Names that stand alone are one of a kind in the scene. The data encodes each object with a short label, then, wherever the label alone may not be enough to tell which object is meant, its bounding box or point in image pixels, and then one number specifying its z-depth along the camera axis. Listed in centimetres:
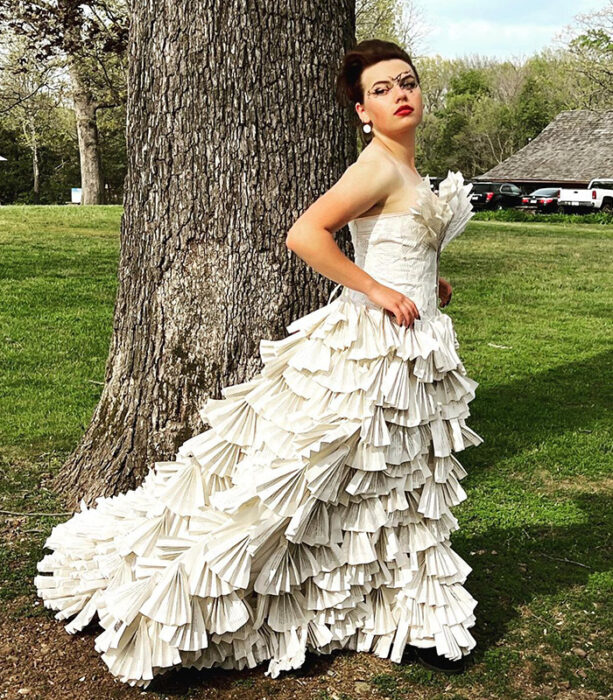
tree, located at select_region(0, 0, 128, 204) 1333
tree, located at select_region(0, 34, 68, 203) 2519
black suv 3791
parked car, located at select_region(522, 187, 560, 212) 3550
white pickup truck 3525
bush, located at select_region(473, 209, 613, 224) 2881
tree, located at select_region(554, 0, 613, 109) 3513
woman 280
